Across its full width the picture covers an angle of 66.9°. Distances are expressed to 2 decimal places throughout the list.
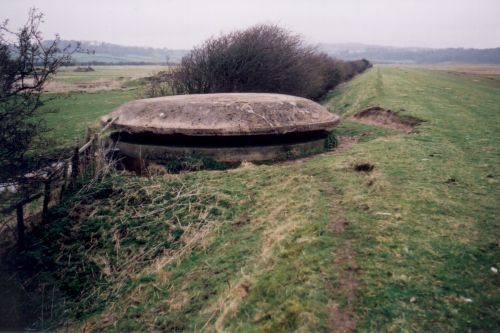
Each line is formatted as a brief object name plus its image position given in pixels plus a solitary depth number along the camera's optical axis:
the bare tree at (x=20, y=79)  6.65
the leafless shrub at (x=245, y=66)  12.93
